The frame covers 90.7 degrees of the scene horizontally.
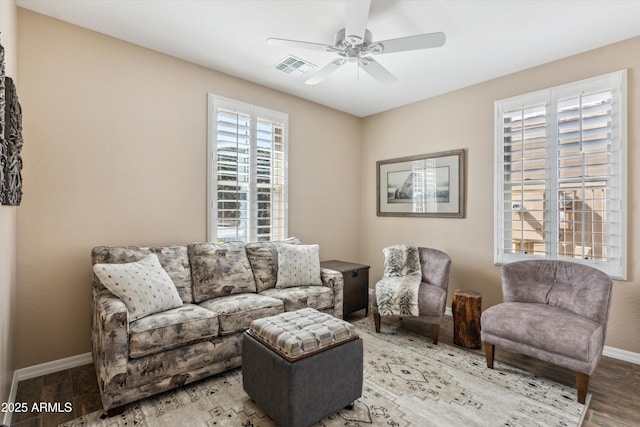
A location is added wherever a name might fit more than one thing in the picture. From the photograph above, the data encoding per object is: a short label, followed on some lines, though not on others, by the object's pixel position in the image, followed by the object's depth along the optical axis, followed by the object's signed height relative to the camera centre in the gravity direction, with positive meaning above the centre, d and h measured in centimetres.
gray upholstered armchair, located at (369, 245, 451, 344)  318 -78
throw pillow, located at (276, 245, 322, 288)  338 -59
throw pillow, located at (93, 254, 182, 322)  229 -56
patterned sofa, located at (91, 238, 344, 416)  208 -78
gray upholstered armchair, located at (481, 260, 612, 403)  225 -81
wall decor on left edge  161 +36
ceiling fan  214 +131
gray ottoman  184 -96
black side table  382 -90
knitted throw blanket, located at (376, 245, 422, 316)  327 -75
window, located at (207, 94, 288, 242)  352 +48
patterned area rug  200 -131
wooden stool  308 -103
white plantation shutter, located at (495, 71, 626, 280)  294 +41
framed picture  405 +40
